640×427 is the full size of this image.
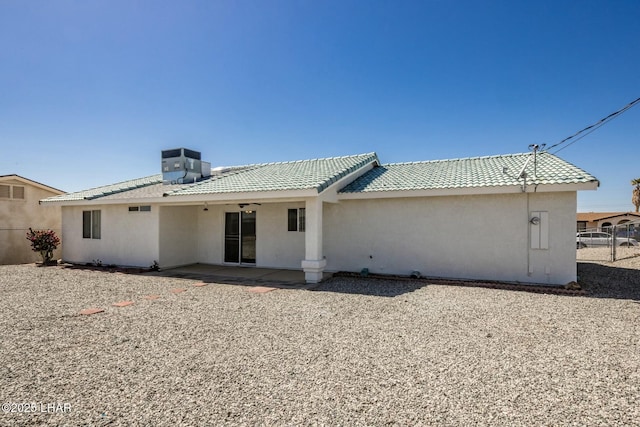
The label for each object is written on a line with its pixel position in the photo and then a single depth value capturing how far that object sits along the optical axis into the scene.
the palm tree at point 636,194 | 46.59
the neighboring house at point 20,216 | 17.64
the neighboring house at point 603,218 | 40.59
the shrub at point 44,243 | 14.78
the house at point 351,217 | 9.52
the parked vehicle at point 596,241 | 21.28
